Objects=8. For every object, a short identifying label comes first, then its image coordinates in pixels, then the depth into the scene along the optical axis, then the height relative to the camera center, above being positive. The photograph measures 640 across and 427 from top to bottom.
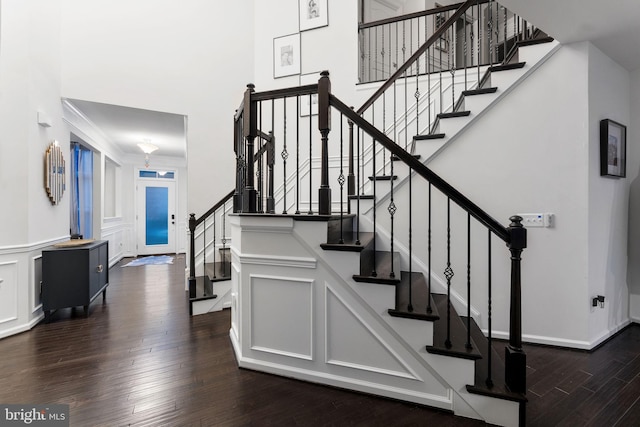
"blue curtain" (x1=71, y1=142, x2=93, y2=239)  5.38 +0.37
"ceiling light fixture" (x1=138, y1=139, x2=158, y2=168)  6.34 +1.31
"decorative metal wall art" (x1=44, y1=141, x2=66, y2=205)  3.75 +0.48
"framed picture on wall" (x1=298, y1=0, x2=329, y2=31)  4.59 +2.89
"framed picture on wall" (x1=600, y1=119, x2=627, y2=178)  2.78 +0.55
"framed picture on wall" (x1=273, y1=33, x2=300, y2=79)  4.76 +2.36
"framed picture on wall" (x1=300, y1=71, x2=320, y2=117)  4.66 +1.68
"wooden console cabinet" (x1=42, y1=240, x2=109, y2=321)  3.59 -0.78
